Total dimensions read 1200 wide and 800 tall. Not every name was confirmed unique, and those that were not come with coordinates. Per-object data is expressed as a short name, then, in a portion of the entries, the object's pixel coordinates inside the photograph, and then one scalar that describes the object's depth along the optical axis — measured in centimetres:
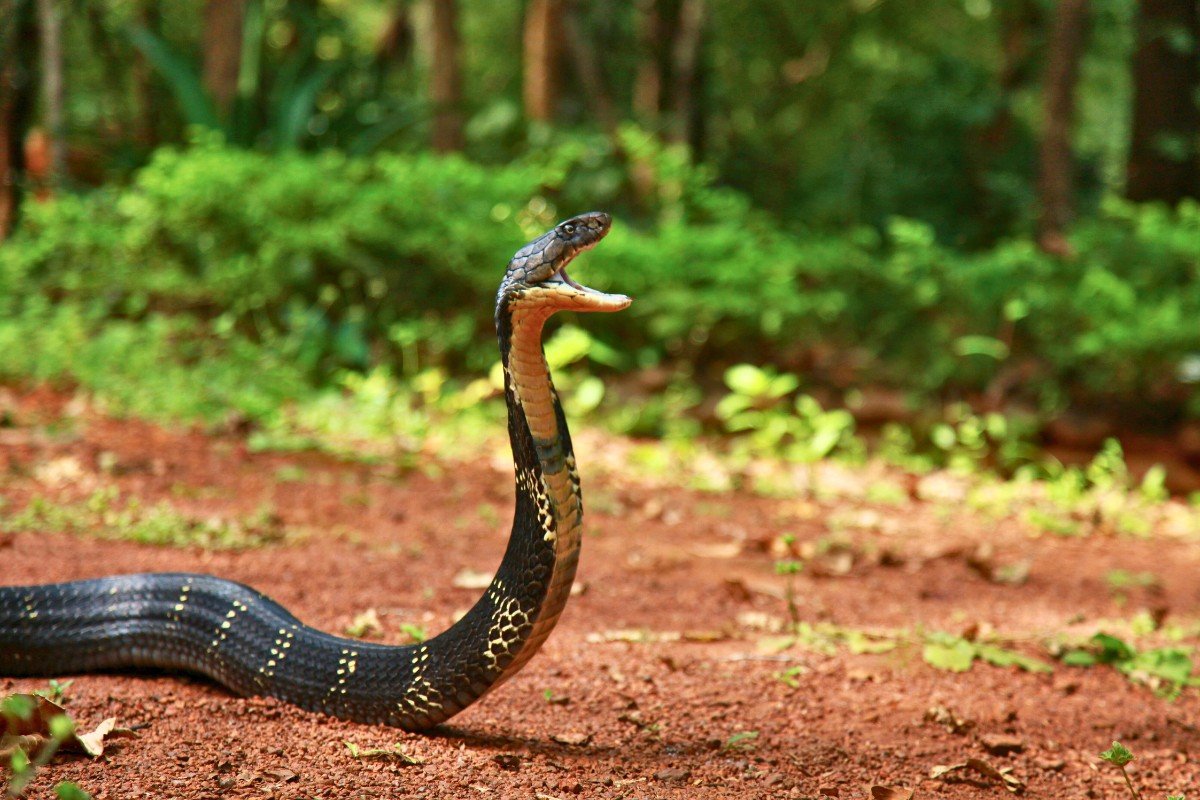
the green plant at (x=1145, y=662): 707
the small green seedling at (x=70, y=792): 344
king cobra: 493
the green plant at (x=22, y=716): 329
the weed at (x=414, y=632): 687
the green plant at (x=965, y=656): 709
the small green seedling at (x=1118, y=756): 441
